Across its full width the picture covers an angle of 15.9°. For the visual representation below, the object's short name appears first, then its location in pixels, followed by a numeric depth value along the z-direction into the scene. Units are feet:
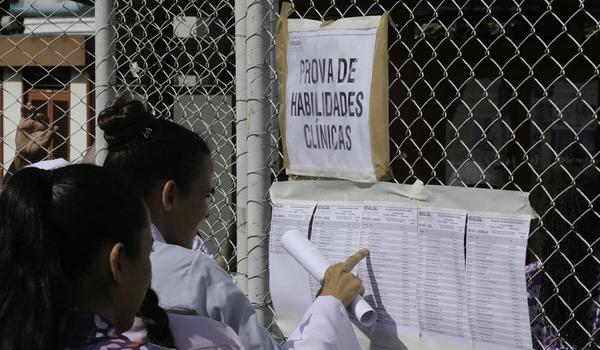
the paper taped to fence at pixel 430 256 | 12.76
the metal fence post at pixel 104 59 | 14.86
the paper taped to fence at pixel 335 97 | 13.17
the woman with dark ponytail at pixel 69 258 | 11.37
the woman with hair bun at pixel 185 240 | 12.58
